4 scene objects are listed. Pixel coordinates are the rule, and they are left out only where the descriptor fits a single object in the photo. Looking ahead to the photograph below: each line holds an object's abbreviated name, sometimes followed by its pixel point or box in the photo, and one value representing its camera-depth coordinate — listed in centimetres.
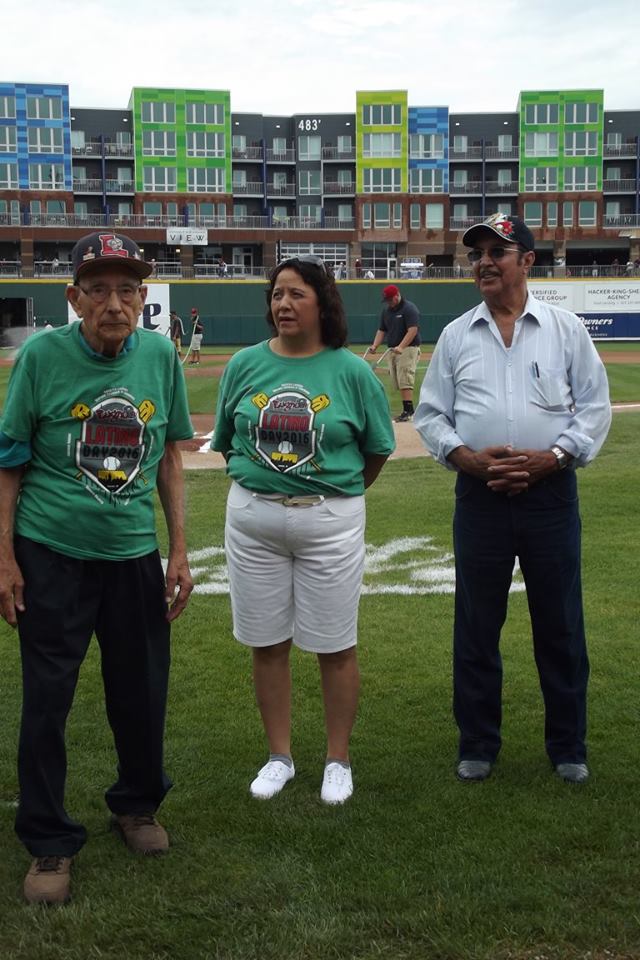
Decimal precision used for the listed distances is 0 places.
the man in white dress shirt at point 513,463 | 402
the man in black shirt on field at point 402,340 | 1570
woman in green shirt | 385
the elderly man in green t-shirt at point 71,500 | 332
